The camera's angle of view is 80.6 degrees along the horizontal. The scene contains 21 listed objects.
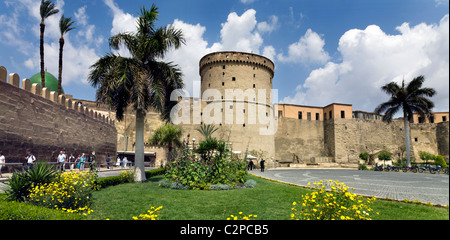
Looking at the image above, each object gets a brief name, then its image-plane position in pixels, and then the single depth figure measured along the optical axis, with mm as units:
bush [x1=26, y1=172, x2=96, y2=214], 6285
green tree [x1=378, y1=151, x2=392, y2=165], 38228
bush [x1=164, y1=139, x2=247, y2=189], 10716
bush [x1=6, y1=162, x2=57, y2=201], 6707
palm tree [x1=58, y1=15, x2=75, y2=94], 23408
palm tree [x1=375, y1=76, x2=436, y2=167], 28812
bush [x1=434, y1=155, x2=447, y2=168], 36459
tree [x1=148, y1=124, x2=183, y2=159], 31688
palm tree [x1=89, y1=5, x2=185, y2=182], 12703
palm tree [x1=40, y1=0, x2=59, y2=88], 20281
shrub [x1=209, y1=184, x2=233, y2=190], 10211
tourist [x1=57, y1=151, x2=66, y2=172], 14233
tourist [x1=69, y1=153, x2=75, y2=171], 16384
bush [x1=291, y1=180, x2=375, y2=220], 4127
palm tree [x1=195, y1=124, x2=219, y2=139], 12898
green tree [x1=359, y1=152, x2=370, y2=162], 43322
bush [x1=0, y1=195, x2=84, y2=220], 4539
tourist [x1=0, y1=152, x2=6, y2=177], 10973
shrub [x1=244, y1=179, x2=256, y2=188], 11242
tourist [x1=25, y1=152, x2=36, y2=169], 12162
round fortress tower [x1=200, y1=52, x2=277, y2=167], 38406
